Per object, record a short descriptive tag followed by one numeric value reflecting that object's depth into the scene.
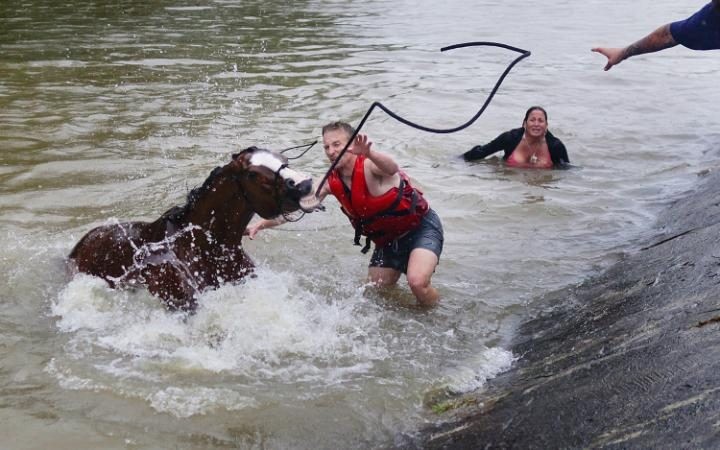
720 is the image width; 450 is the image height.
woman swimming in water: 11.33
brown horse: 5.29
